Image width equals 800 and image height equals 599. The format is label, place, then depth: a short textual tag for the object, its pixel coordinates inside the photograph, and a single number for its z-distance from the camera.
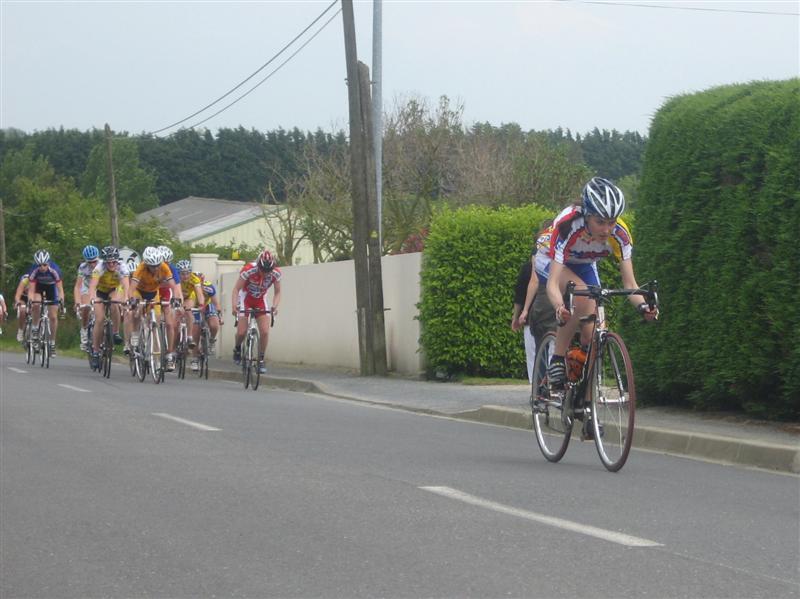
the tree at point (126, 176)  109.94
